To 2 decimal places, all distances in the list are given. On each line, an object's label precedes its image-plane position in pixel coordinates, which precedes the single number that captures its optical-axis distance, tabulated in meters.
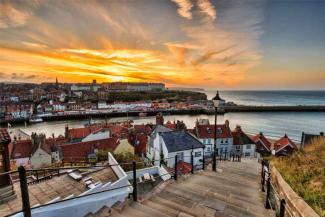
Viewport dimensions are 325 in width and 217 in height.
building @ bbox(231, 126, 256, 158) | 28.97
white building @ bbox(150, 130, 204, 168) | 19.48
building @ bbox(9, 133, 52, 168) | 23.70
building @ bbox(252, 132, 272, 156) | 29.82
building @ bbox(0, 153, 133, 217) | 4.74
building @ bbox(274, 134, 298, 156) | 27.24
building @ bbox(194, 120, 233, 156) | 29.12
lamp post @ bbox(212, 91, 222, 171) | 7.40
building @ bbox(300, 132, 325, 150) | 19.44
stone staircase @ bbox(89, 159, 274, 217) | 3.87
